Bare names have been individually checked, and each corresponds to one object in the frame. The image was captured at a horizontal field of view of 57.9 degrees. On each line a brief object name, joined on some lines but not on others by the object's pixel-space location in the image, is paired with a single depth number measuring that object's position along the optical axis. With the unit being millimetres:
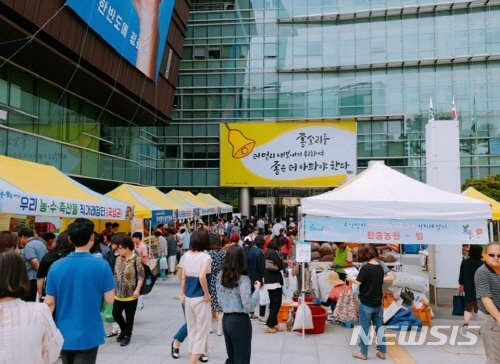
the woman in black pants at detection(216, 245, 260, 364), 4688
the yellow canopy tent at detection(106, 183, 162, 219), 12644
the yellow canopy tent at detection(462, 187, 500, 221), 10984
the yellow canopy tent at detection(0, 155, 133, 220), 6832
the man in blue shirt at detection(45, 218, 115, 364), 3635
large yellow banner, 31281
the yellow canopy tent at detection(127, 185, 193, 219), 14888
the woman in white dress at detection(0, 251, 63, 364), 2627
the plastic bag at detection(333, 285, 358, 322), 7930
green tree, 25844
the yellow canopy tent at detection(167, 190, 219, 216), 19875
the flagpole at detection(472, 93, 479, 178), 29098
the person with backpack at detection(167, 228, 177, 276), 14609
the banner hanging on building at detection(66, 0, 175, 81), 16136
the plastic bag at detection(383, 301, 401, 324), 7965
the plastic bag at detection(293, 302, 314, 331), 7466
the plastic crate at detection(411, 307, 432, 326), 8219
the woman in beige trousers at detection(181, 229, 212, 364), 5520
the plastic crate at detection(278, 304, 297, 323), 8266
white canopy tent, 7195
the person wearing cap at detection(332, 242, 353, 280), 9773
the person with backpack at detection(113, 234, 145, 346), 6891
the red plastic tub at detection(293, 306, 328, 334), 7773
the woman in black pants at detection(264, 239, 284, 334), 7898
